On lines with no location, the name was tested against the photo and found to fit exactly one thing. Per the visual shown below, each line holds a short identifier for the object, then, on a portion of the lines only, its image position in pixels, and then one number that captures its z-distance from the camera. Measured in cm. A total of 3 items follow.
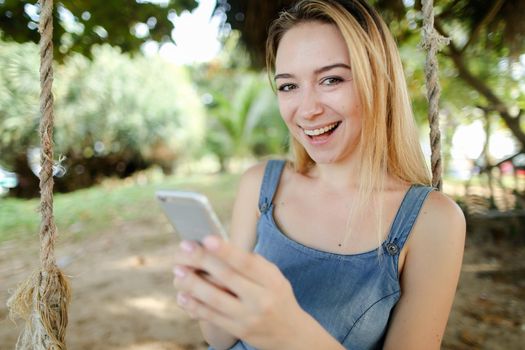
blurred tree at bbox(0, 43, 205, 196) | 598
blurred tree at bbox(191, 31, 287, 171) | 1059
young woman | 94
